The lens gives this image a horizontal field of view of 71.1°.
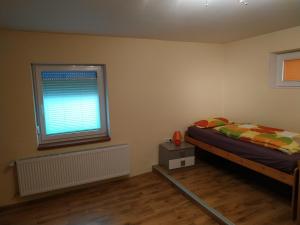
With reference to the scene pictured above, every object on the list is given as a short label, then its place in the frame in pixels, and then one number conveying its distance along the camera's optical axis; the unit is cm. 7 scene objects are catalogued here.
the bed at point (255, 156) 213
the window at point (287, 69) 304
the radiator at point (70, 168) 265
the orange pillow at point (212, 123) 359
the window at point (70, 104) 282
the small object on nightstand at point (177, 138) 346
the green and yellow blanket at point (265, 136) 235
